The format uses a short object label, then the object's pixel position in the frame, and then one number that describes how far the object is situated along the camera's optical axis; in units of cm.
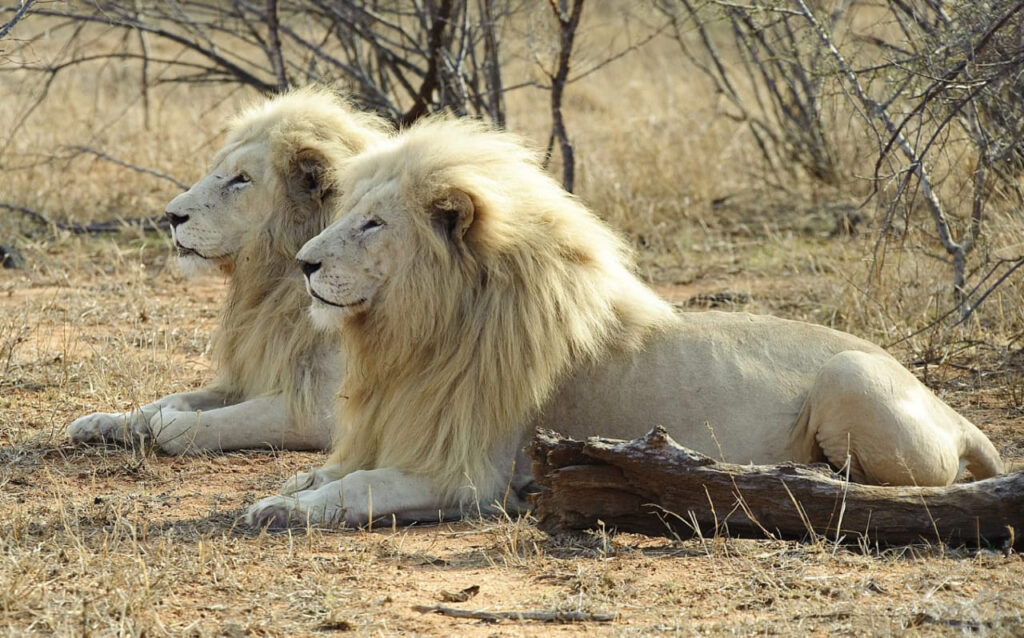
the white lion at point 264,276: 977
